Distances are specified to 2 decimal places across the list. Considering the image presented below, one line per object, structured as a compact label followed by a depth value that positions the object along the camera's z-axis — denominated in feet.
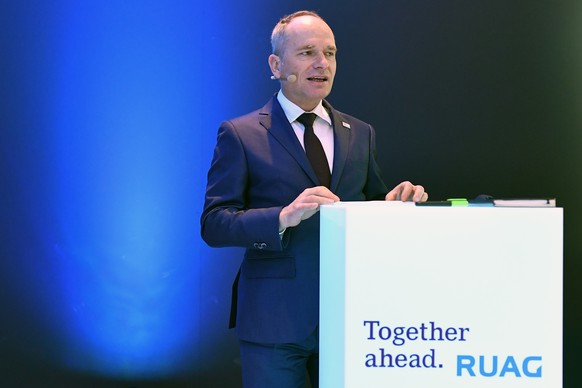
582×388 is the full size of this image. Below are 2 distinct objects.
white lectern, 20.59
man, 21.87
